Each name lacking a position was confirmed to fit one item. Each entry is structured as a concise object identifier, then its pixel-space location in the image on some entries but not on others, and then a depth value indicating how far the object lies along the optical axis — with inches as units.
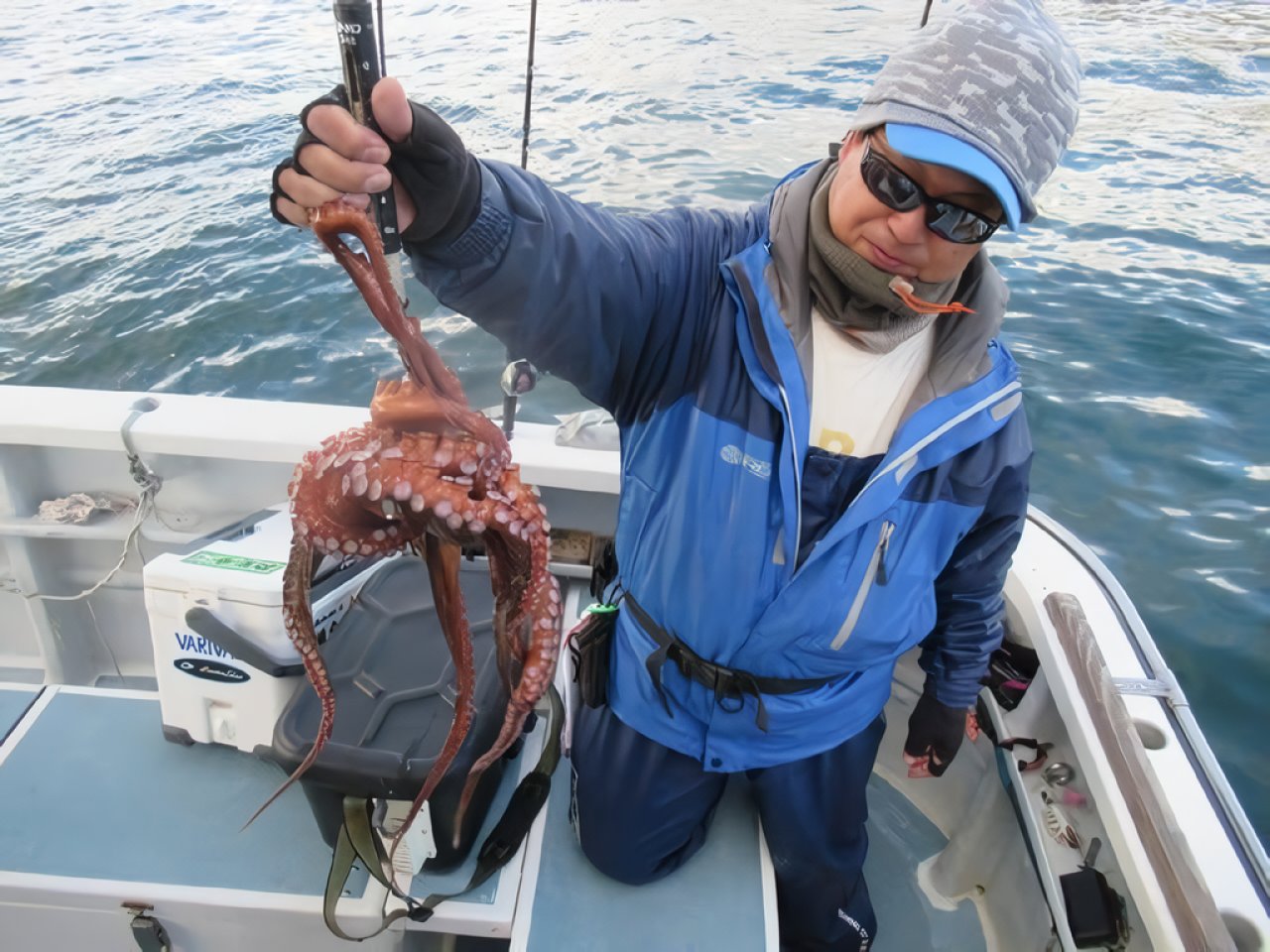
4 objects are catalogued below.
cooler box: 97.2
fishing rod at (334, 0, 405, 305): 42.8
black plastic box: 83.7
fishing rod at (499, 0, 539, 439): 97.8
